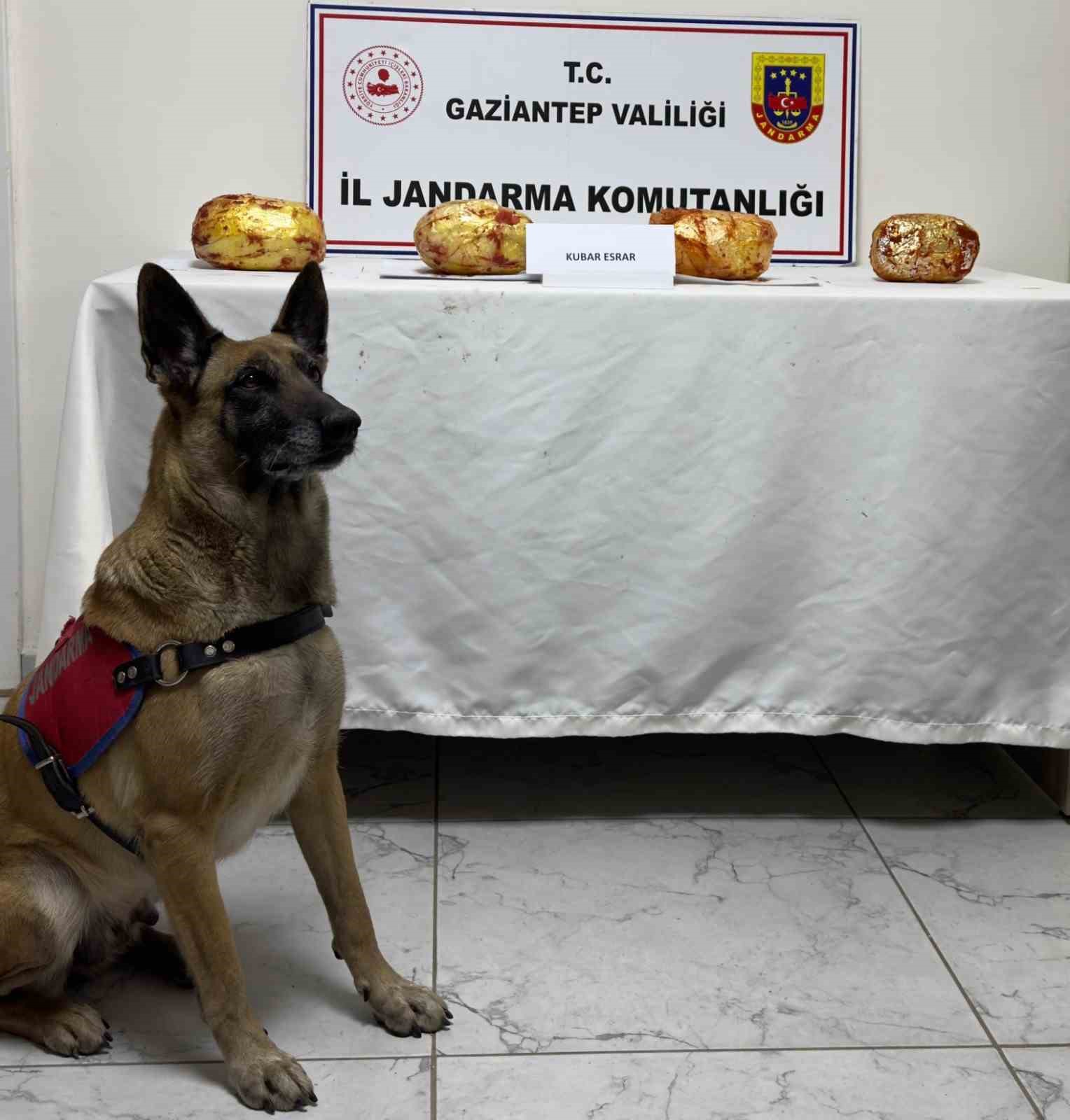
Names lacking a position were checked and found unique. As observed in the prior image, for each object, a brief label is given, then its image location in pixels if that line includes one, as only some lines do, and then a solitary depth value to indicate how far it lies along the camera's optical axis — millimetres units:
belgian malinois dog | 1515
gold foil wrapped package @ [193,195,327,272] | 2248
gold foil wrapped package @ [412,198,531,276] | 2262
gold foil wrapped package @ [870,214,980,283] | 2283
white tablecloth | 2098
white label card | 2162
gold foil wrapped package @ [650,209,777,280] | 2268
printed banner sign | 2676
